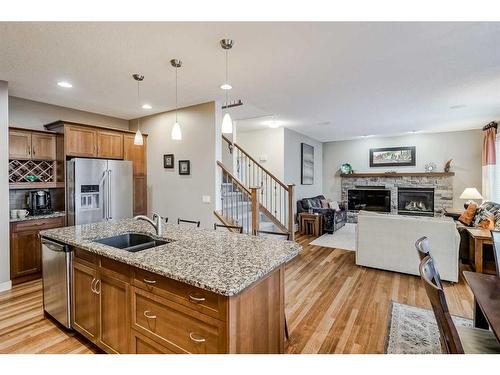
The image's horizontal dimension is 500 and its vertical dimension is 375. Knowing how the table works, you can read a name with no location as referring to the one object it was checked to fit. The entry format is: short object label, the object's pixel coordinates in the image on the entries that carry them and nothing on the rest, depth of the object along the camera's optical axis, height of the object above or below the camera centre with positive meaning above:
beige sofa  3.37 -0.84
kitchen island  1.35 -0.68
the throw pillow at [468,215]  4.64 -0.61
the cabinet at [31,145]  3.70 +0.57
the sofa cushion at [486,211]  4.27 -0.51
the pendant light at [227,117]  2.38 +0.66
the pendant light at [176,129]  2.81 +0.58
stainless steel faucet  2.36 -0.39
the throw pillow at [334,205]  7.43 -0.66
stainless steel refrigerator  3.92 -0.11
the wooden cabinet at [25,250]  3.47 -0.91
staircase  4.23 -0.32
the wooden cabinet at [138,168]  4.87 +0.29
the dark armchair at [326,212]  6.45 -0.78
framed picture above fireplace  7.67 +0.77
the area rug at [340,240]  5.29 -1.28
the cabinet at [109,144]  4.44 +0.68
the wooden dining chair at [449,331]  0.99 -0.59
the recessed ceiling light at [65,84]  3.38 +1.31
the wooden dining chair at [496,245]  1.69 -0.43
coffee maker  3.94 -0.29
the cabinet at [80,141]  4.04 +0.68
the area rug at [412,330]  2.11 -1.34
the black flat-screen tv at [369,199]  8.02 -0.55
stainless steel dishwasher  2.23 -0.87
